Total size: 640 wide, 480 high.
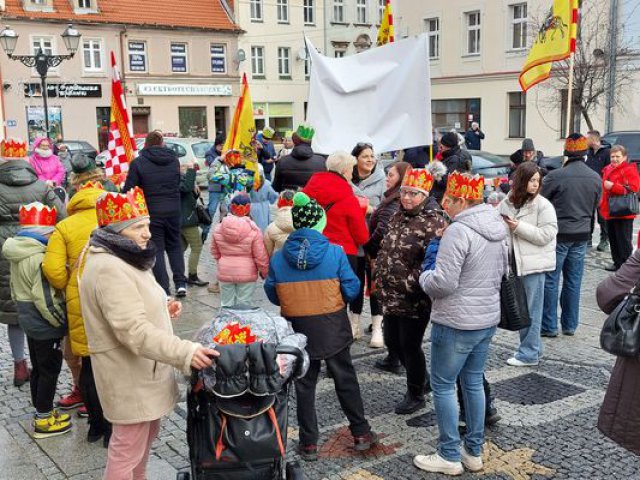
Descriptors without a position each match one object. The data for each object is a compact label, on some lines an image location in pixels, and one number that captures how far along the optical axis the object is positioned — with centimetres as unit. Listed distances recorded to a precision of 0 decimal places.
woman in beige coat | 347
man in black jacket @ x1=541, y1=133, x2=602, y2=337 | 718
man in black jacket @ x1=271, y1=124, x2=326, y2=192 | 801
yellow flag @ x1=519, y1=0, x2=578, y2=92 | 859
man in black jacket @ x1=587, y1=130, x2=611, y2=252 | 1183
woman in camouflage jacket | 507
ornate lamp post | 1789
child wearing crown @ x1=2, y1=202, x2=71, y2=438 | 491
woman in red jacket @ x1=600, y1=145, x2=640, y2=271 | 996
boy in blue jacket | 453
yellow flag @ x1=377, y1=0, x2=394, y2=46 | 893
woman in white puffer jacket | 622
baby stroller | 328
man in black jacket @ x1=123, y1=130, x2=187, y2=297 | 845
